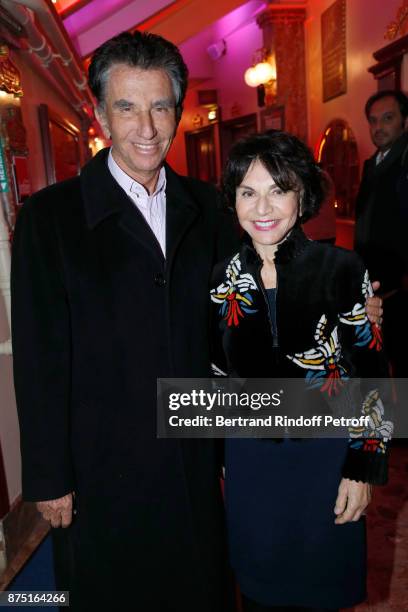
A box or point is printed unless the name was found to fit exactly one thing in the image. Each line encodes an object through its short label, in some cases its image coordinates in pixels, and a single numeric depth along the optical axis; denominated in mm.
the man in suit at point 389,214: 2816
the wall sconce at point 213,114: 10297
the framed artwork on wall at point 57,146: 3547
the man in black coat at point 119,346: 1334
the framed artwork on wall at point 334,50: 5633
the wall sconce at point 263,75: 7629
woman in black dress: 1336
